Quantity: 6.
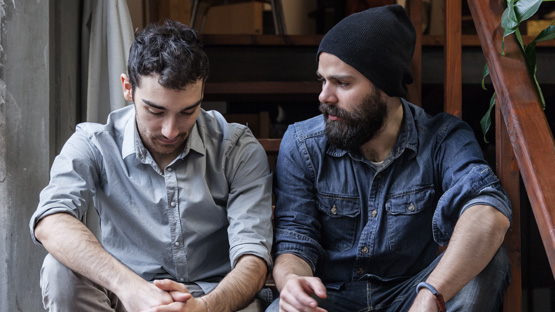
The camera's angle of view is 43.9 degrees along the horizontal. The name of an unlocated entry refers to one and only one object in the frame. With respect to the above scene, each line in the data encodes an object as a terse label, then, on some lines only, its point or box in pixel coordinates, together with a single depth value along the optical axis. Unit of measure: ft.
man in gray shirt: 6.15
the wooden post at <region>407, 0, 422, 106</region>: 8.95
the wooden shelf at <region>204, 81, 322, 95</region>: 10.12
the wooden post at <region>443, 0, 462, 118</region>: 7.91
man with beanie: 6.68
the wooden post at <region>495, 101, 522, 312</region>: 6.98
